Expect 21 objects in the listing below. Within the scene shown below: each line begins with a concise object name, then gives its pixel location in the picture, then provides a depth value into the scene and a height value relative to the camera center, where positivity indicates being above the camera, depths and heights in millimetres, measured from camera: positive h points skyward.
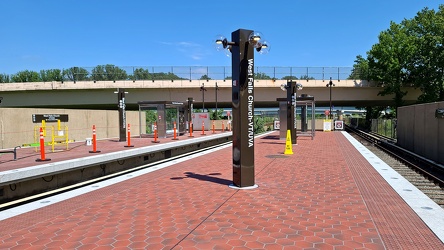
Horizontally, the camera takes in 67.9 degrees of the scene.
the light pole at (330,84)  39625 +3729
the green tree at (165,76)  42812 +5193
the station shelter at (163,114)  22938 +114
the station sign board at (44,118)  15570 -74
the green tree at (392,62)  40562 +6644
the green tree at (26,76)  92375 +11565
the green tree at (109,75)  42609 +5334
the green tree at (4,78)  72812 +8697
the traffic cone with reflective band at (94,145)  12988 -1160
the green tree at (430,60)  38781 +6501
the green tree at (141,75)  42344 +5259
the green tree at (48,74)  85012 +11538
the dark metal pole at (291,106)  20375 +542
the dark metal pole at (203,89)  40812 +3282
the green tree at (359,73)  45256 +5815
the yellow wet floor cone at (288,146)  15014 -1455
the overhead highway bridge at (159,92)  39406 +2949
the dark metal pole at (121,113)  19703 +172
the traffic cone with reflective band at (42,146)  10454 -981
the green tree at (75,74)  41688 +5314
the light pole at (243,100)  7785 +358
